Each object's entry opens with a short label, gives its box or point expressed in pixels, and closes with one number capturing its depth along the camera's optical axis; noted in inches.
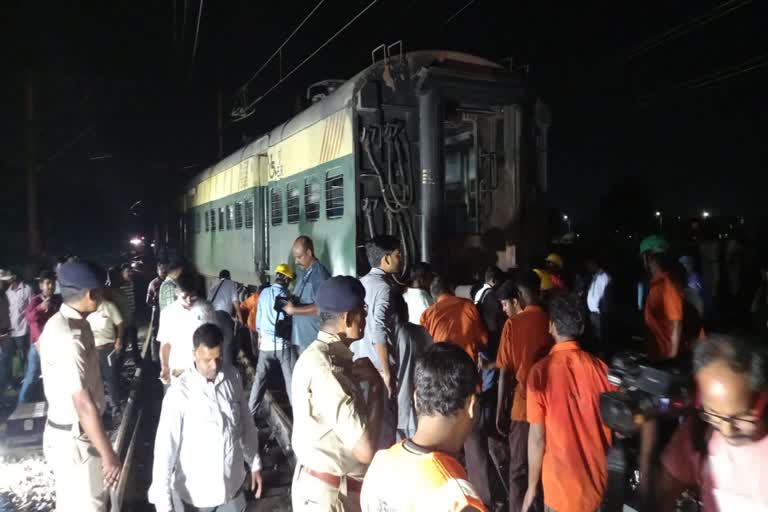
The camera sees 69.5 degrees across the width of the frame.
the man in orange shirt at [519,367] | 148.2
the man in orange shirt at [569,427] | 101.5
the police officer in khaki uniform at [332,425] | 87.3
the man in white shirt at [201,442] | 108.7
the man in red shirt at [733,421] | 65.0
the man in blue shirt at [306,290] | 209.9
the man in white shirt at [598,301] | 340.2
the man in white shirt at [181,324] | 189.3
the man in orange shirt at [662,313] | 164.7
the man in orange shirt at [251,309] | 297.1
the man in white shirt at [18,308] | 303.7
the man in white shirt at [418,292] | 196.1
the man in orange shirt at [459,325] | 174.4
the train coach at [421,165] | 238.1
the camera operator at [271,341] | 223.3
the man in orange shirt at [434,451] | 59.4
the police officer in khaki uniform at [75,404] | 116.3
